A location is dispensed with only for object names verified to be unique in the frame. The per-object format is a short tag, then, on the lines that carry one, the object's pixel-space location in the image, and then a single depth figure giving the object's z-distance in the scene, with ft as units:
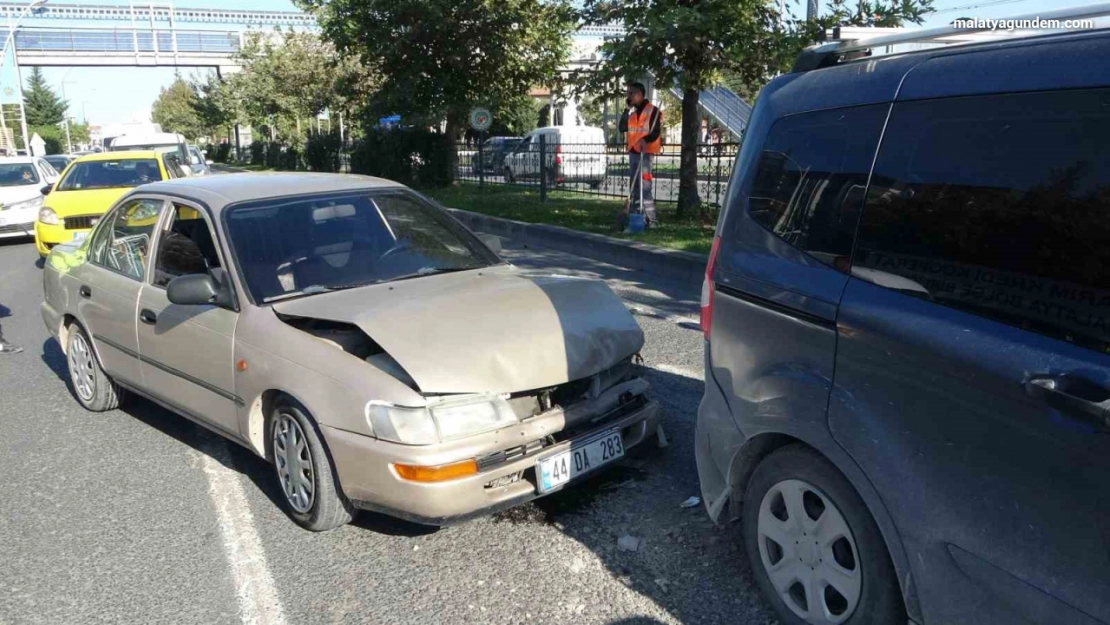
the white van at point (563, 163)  54.34
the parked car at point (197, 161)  65.75
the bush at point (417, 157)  77.36
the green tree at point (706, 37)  37.09
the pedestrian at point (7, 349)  24.94
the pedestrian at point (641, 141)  40.55
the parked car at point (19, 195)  52.60
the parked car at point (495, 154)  68.54
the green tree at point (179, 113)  232.12
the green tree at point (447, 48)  70.49
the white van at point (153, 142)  68.95
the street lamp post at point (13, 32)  117.19
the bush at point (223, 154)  189.71
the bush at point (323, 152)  99.67
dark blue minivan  6.86
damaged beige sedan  11.57
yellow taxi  39.96
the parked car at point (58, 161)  84.49
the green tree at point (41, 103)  287.89
